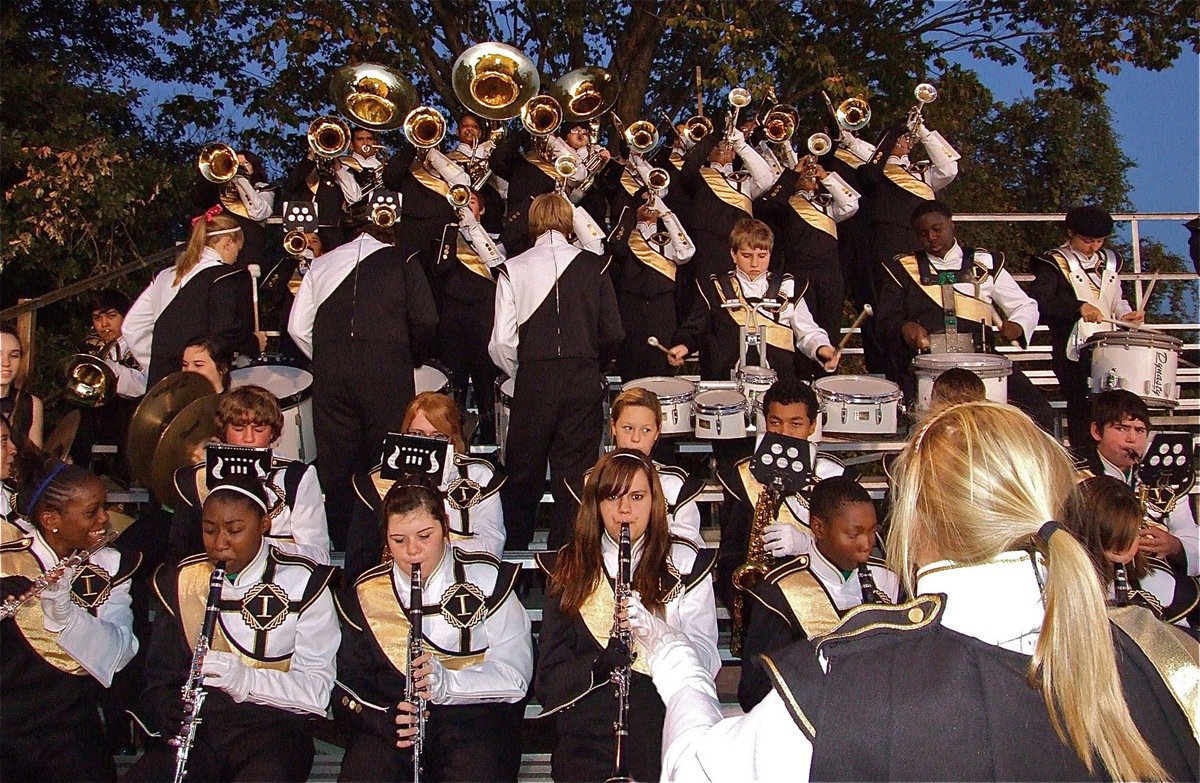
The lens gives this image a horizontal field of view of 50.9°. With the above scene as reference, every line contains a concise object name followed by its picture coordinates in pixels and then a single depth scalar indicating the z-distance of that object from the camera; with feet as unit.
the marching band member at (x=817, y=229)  30.07
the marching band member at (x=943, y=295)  25.79
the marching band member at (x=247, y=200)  29.50
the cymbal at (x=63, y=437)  21.52
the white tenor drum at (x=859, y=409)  21.80
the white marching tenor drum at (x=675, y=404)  21.97
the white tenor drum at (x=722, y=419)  21.84
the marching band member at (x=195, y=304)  24.39
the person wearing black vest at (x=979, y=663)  6.57
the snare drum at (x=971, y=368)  22.15
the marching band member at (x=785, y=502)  17.83
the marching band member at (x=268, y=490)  18.66
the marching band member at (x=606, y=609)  15.58
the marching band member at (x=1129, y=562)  14.73
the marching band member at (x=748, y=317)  25.11
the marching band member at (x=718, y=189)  30.45
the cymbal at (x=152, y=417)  20.79
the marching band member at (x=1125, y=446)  19.92
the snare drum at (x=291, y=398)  22.84
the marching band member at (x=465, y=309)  27.58
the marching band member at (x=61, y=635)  16.02
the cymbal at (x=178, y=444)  20.22
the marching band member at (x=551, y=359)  21.94
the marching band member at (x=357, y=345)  22.31
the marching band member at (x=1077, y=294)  26.30
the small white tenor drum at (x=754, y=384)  22.47
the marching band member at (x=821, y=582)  16.15
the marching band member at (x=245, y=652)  15.42
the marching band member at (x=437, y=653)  15.46
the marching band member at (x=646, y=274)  28.76
